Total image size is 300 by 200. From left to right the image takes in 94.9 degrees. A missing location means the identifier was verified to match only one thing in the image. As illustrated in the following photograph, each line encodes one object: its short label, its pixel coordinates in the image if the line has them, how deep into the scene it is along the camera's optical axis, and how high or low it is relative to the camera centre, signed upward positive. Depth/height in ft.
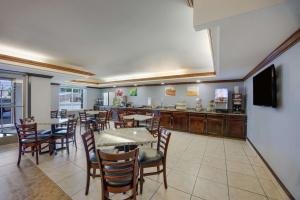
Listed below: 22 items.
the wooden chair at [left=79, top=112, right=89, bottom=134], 18.16 -2.49
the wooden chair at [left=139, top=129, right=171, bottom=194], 6.74 -2.93
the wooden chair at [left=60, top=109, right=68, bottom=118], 19.16 -1.88
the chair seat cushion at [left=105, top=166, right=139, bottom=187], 5.01 -3.03
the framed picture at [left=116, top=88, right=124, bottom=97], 29.50 +1.81
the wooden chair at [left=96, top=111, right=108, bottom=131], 18.56 -2.80
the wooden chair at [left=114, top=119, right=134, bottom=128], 11.74 -2.03
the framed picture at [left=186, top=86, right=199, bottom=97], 21.03 +1.45
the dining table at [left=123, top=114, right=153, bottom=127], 14.54 -1.91
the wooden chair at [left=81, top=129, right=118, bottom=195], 6.61 -2.94
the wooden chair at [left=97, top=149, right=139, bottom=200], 4.73 -2.66
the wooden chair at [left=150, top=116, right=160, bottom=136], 13.04 -2.39
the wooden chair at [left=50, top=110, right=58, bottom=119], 19.43 -1.92
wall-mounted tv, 7.88 +0.79
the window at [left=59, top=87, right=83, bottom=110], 27.40 +0.54
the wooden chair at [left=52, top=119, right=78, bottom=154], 11.59 -2.80
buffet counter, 16.17 -2.89
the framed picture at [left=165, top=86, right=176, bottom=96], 23.07 +1.59
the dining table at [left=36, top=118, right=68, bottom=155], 11.49 -2.73
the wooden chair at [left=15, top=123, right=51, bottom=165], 9.61 -2.63
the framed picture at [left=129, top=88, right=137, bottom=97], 27.50 +1.71
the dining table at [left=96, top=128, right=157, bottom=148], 6.48 -1.97
